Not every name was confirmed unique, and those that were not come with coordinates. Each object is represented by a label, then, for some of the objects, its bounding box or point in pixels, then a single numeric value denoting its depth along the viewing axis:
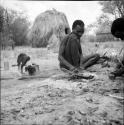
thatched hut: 16.41
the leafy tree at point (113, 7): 15.48
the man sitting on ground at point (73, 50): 5.38
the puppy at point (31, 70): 6.48
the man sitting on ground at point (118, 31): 3.89
